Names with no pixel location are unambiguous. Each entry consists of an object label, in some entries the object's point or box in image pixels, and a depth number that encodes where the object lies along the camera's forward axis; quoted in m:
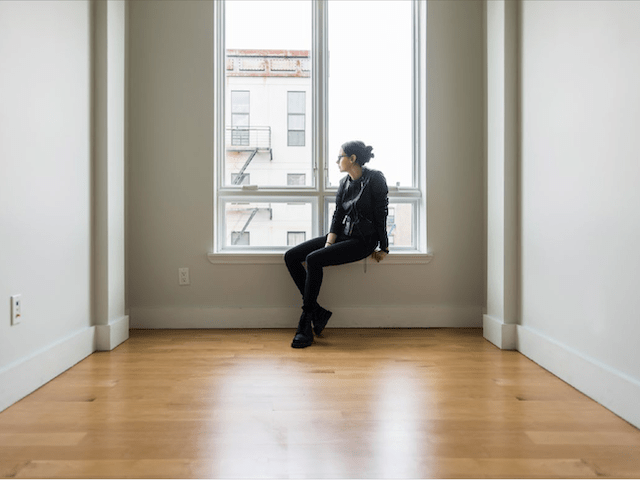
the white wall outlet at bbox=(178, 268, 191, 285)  3.40
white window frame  3.50
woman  3.06
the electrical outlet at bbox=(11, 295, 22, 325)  2.01
